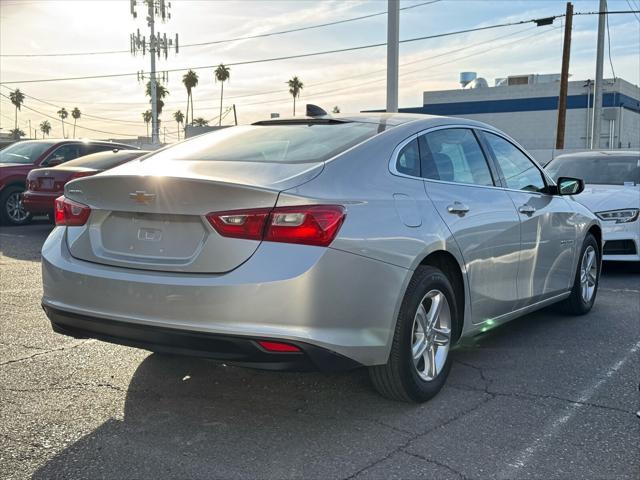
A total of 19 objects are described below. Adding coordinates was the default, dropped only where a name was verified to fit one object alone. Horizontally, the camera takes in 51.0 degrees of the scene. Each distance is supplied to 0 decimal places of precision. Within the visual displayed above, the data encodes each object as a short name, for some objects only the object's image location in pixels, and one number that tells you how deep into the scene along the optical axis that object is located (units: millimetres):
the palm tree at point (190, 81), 91938
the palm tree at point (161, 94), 85875
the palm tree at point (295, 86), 96512
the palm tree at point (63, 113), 128500
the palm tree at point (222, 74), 92131
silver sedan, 3074
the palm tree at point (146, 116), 115425
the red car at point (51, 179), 10570
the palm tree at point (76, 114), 129275
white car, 8125
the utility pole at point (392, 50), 14734
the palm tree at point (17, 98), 101312
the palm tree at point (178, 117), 123125
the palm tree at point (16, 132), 78762
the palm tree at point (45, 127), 150000
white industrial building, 48812
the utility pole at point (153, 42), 39562
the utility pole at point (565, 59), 25375
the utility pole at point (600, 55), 25672
